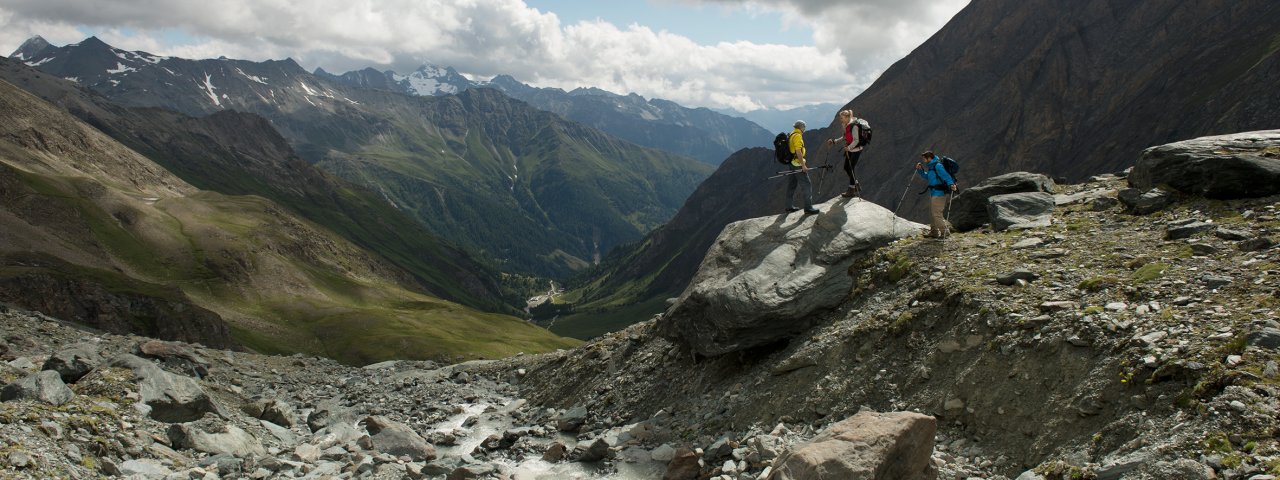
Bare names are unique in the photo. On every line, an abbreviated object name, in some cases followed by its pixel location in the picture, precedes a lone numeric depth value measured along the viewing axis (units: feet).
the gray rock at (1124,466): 38.09
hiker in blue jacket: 80.07
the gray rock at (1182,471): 34.91
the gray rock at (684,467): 61.72
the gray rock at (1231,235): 57.98
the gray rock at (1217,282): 50.26
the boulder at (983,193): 88.89
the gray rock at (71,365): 78.84
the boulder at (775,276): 76.07
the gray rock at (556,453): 75.05
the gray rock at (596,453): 72.74
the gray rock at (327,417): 96.84
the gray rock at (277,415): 94.17
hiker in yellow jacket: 85.35
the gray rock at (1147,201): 71.82
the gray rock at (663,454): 69.27
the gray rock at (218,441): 69.72
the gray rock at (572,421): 87.66
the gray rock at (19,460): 48.39
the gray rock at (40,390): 63.10
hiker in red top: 83.97
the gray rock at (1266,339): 40.83
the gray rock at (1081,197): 84.74
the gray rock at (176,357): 110.32
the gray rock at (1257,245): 55.11
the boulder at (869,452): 42.68
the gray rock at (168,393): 76.13
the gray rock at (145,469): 57.89
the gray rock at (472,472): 65.00
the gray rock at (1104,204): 78.81
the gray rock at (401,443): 79.51
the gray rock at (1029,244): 70.59
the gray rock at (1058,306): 53.67
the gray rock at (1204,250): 57.26
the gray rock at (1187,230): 61.98
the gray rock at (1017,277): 61.21
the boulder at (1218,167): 66.39
